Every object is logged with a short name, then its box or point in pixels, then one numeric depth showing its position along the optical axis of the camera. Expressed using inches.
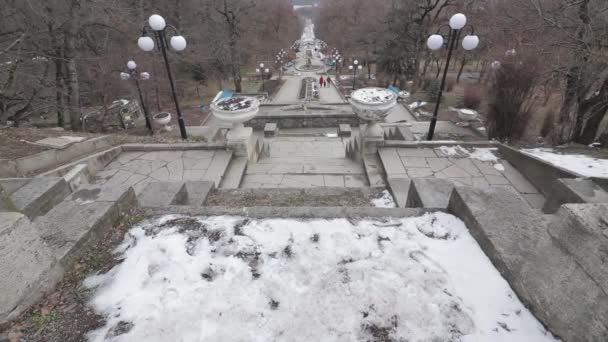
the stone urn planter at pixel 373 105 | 204.0
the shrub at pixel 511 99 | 277.6
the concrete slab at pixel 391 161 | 198.8
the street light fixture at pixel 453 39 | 241.9
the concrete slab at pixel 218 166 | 198.5
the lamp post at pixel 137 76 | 440.9
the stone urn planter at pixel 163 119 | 572.1
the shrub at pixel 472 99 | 510.9
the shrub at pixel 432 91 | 744.9
